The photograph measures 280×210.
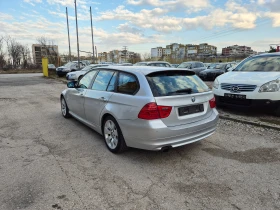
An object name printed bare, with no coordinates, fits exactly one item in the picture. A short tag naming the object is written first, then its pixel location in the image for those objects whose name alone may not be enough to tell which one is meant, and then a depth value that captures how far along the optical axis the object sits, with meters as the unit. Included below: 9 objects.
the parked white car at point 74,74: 16.61
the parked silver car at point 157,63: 15.19
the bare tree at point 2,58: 51.08
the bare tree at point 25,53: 59.01
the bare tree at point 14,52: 56.53
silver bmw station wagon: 3.30
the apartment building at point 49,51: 58.75
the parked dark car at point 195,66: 17.45
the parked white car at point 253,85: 5.61
